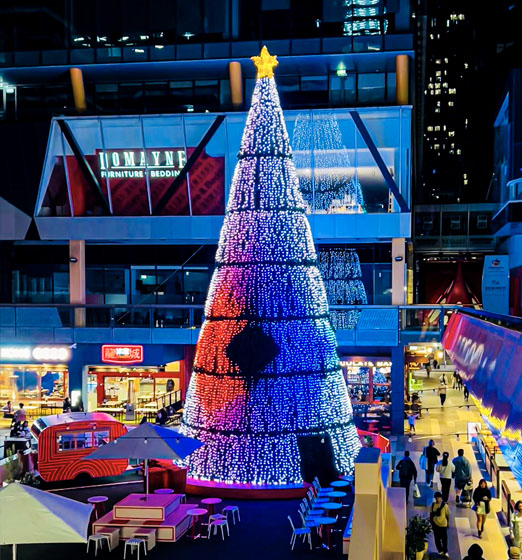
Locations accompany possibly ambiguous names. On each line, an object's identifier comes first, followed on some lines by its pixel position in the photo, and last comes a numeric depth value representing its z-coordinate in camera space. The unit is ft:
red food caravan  75.15
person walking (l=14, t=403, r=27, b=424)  102.27
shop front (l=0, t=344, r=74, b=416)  117.80
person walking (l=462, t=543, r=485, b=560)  40.65
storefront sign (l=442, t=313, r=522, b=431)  34.09
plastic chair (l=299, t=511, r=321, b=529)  51.68
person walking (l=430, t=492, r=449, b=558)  52.85
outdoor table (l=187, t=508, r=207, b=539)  54.85
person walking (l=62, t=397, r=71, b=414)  108.58
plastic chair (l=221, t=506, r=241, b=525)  57.36
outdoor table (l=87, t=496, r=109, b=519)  59.21
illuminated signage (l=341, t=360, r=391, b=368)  112.78
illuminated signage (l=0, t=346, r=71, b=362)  113.19
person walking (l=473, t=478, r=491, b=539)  58.58
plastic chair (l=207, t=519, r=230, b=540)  54.39
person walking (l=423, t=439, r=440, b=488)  75.10
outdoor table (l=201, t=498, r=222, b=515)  57.52
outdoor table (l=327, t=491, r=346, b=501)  57.31
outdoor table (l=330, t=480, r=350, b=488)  60.44
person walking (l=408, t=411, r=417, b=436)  106.71
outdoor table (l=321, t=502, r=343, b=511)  54.85
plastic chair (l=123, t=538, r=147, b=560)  50.62
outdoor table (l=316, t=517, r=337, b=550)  51.90
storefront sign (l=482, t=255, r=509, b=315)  89.45
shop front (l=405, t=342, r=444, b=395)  142.51
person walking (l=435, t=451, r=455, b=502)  66.69
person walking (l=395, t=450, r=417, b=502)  68.33
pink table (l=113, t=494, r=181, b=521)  54.80
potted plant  47.78
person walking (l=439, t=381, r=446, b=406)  127.13
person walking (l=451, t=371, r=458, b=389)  158.36
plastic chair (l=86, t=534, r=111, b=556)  51.62
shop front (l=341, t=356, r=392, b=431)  112.16
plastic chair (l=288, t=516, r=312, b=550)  51.65
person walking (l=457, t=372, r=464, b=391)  155.68
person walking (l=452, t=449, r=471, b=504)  66.80
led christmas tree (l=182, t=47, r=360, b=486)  63.26
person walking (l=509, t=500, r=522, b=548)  52.60
